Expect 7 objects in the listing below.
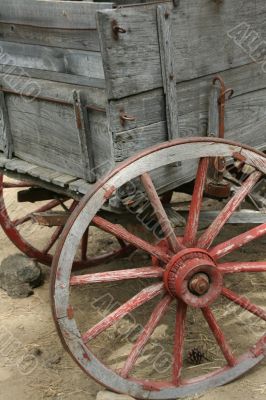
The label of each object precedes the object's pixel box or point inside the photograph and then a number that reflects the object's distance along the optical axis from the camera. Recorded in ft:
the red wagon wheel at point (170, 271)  8.68
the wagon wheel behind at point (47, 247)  13.91
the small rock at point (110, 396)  9.43
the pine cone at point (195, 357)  11.17
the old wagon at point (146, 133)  8.77
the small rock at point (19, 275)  14.06
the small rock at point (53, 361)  11.55
